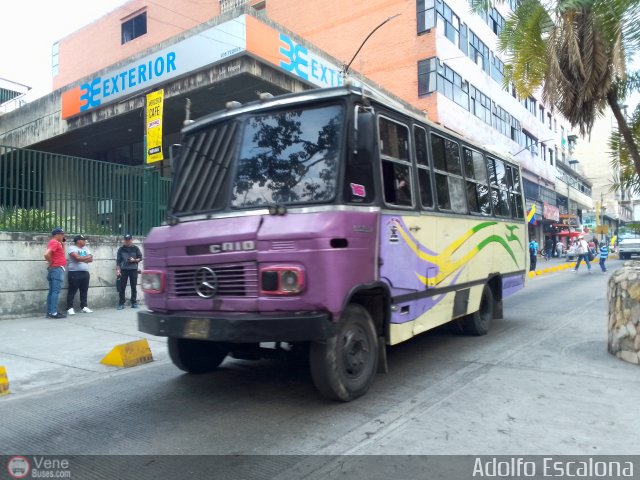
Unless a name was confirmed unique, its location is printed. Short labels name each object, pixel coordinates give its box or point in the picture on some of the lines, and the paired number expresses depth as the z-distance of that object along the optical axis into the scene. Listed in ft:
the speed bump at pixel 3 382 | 17.74
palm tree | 25.20
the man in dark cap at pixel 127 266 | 36.63
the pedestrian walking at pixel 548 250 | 129.39
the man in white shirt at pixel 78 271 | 33.68
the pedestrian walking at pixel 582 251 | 70.90
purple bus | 13.97
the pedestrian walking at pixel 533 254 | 73.12
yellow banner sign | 41.22
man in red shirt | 31.83
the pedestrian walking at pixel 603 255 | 72.84
